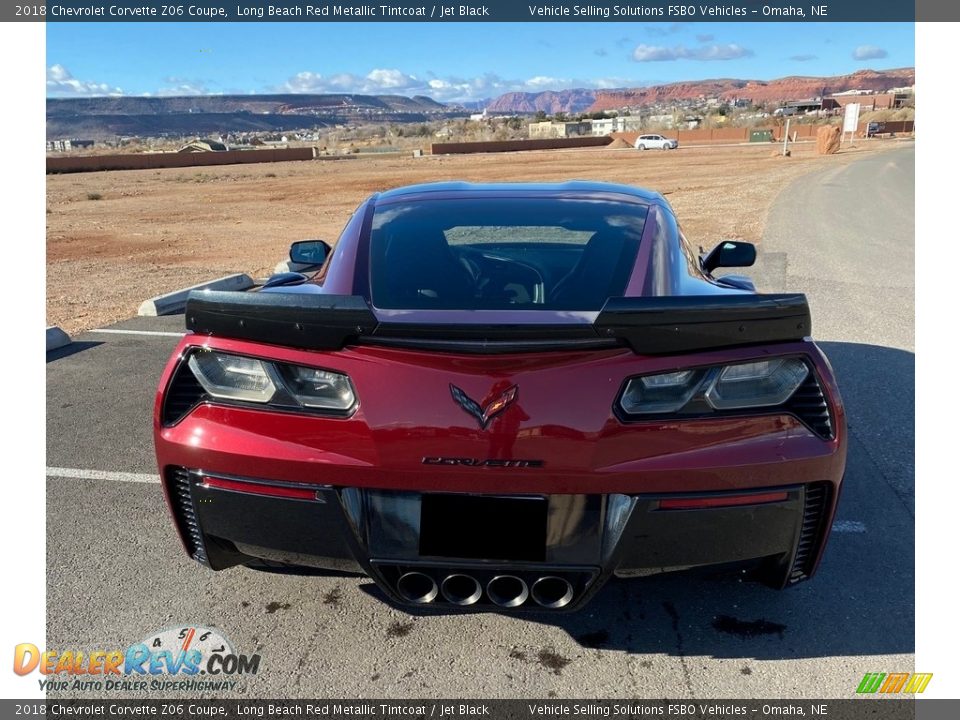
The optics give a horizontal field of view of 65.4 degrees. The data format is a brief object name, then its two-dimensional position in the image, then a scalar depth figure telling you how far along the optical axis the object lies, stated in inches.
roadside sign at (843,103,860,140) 2085.8
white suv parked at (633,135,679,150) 2598.4
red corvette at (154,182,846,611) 81.0
